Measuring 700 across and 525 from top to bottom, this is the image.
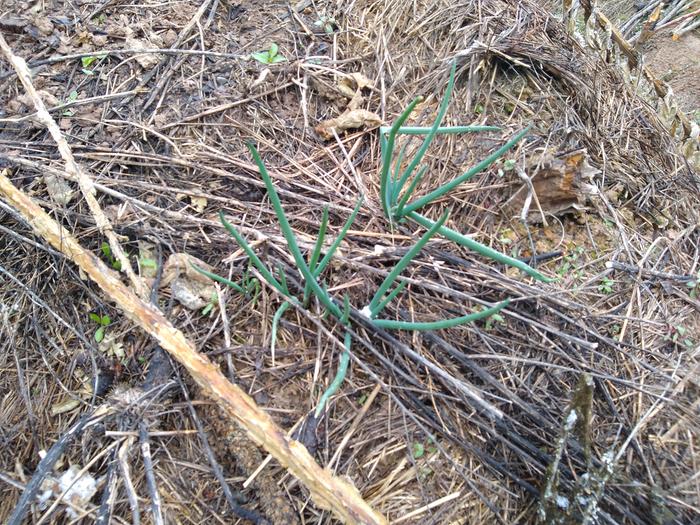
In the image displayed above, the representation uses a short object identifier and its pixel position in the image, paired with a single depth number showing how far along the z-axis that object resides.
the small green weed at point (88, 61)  1.62
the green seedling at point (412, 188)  1.12
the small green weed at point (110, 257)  1.26
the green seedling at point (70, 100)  1.52
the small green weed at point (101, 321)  1.21
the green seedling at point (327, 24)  1.76
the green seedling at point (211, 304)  1.20
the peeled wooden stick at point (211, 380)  0.95
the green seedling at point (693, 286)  1.39
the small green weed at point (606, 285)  1.35
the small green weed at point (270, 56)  1.66
